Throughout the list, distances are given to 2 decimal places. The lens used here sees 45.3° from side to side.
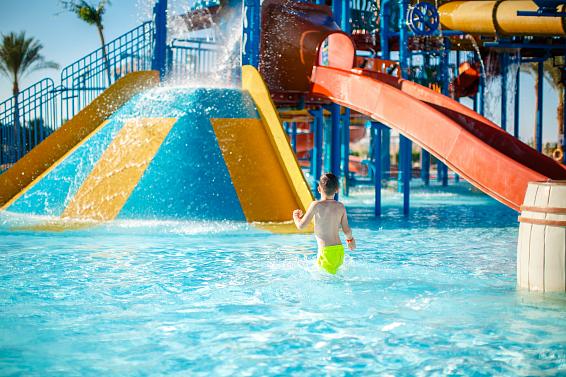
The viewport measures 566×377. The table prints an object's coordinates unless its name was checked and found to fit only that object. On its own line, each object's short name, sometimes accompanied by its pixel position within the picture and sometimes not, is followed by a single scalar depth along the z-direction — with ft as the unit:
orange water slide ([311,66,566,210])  26.11
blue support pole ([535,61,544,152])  62.21
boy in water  19.01
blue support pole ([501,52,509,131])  62.80
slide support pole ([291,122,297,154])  75.11
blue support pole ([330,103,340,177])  44.73
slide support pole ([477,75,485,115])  69.05
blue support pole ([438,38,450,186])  57.94
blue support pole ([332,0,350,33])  48.39
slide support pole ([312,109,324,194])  52.01
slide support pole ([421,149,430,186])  74.01
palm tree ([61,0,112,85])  104.58
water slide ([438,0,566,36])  49.08
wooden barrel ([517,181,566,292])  16.81
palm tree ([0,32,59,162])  105.29
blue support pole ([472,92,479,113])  76.18
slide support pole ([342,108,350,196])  51.03
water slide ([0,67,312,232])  33.53
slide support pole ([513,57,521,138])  64.28
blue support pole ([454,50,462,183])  67.15
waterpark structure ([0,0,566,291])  31.35
